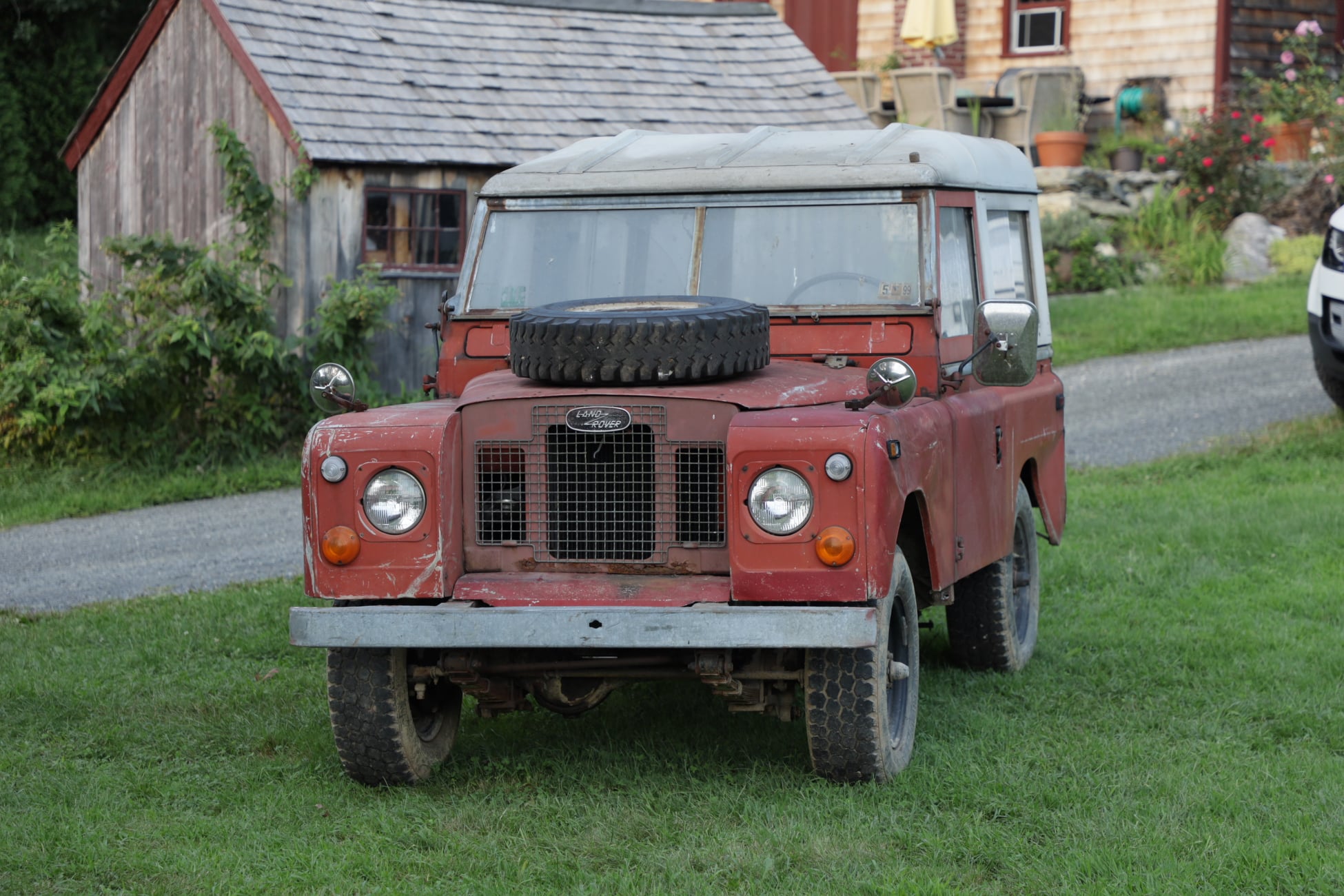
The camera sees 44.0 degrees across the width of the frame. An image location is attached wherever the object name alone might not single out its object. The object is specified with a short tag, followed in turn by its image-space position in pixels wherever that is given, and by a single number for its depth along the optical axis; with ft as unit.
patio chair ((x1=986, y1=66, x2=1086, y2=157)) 69.26
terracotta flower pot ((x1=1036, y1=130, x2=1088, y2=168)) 67.21
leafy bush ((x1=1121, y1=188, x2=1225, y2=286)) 61.98
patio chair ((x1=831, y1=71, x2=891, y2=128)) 71.10
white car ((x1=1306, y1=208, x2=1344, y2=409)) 37.04
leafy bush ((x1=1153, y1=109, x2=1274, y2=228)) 64.75
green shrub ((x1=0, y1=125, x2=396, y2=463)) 39.01
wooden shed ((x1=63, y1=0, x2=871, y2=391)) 43.27
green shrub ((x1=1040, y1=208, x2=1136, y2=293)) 62.69
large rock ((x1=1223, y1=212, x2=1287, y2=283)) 62.64
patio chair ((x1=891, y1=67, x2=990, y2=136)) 68.13
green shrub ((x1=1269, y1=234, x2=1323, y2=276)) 62.39
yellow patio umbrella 69.00
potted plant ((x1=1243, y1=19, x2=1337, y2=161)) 67.05
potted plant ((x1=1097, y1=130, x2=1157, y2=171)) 68.59
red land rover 15.52
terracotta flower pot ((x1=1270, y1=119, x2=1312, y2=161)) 67.97
